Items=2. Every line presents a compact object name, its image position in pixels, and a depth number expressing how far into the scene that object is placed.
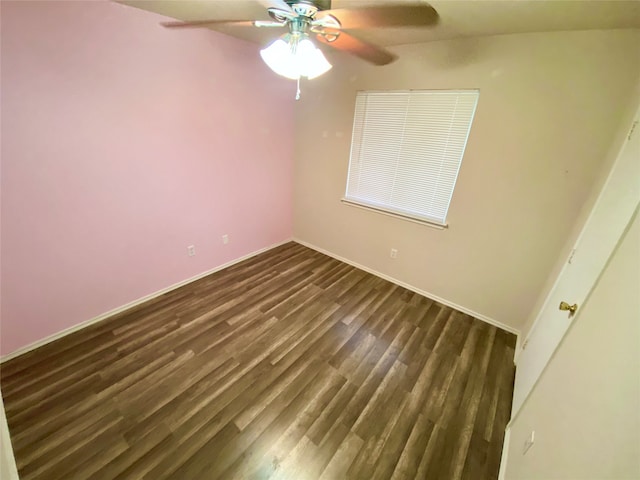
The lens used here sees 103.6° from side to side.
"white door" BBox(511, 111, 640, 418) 1.17
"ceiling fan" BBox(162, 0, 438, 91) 1.08
